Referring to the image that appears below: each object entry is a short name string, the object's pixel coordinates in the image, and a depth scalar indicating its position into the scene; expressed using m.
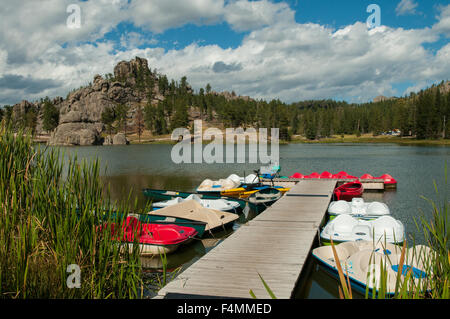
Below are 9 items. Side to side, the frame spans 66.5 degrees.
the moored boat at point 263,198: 18.11
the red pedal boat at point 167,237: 11.41
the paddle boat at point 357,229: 10.84
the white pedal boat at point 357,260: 7.63
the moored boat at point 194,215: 13.83
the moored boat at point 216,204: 17.06
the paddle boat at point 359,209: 14.91
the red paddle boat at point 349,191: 21.91
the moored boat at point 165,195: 18.78
